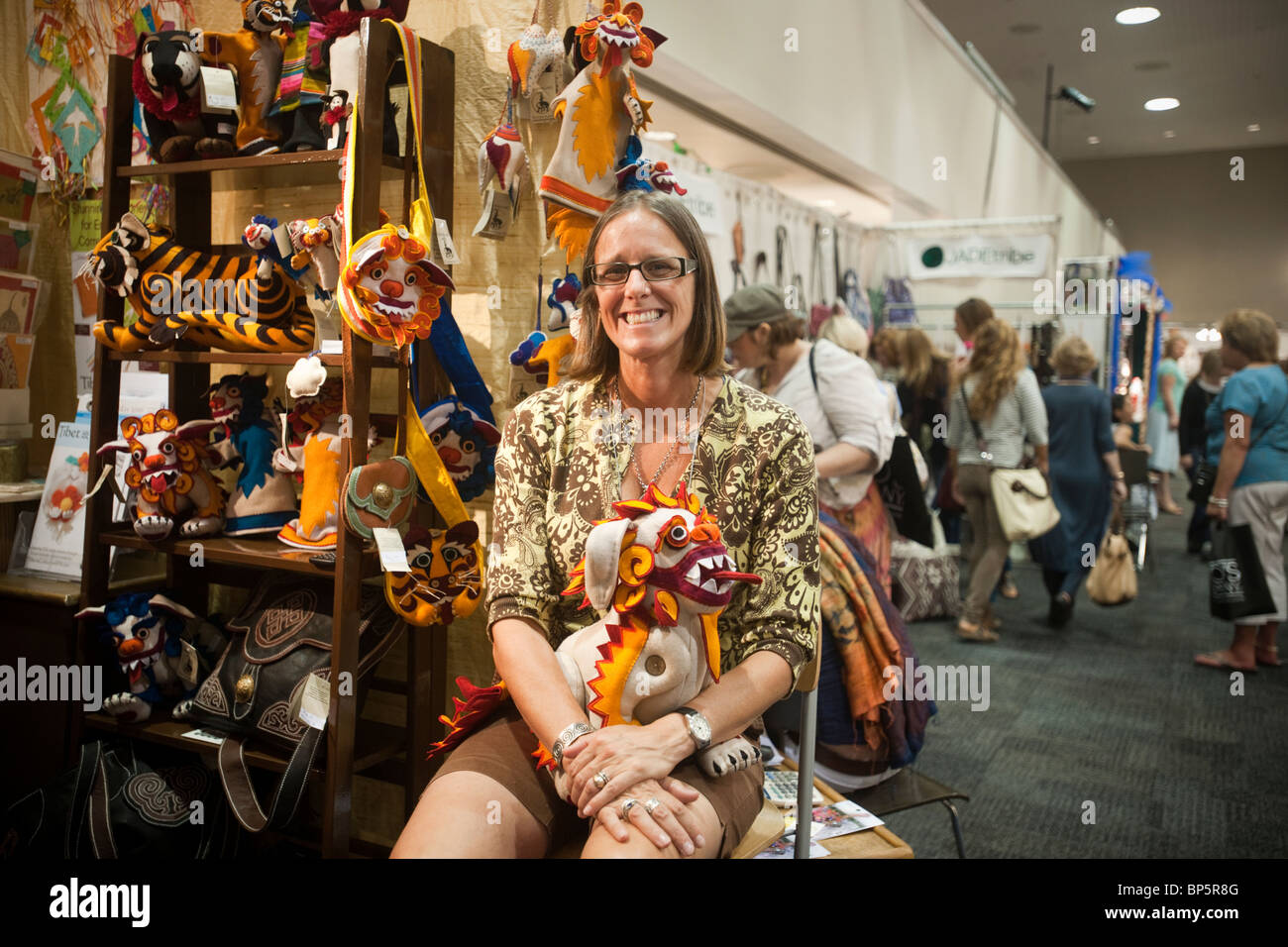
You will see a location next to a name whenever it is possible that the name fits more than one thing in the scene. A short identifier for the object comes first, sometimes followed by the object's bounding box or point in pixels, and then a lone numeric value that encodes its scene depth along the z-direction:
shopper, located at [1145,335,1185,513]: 8.43
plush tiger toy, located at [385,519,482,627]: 1.78
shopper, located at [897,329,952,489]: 5.23
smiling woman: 1.26
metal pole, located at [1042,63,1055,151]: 7.81
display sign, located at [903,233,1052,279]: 5.21
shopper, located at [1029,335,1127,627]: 4.93
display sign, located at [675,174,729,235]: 3.84
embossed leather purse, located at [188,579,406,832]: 1.89
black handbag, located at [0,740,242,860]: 1.95
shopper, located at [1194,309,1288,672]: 3.84
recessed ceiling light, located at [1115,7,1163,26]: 4.65
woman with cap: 2.82
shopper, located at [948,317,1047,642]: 4.58
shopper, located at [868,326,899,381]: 5.36
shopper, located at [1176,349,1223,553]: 6.29
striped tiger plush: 1.91
